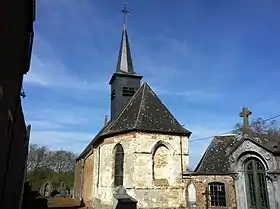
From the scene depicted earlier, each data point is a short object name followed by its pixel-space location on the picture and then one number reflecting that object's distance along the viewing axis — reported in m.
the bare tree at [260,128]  28.34
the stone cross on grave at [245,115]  9.99
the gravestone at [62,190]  35.51
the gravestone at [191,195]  14.67
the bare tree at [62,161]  50.60
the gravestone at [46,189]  34.44
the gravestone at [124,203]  6.61
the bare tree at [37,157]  49.88
